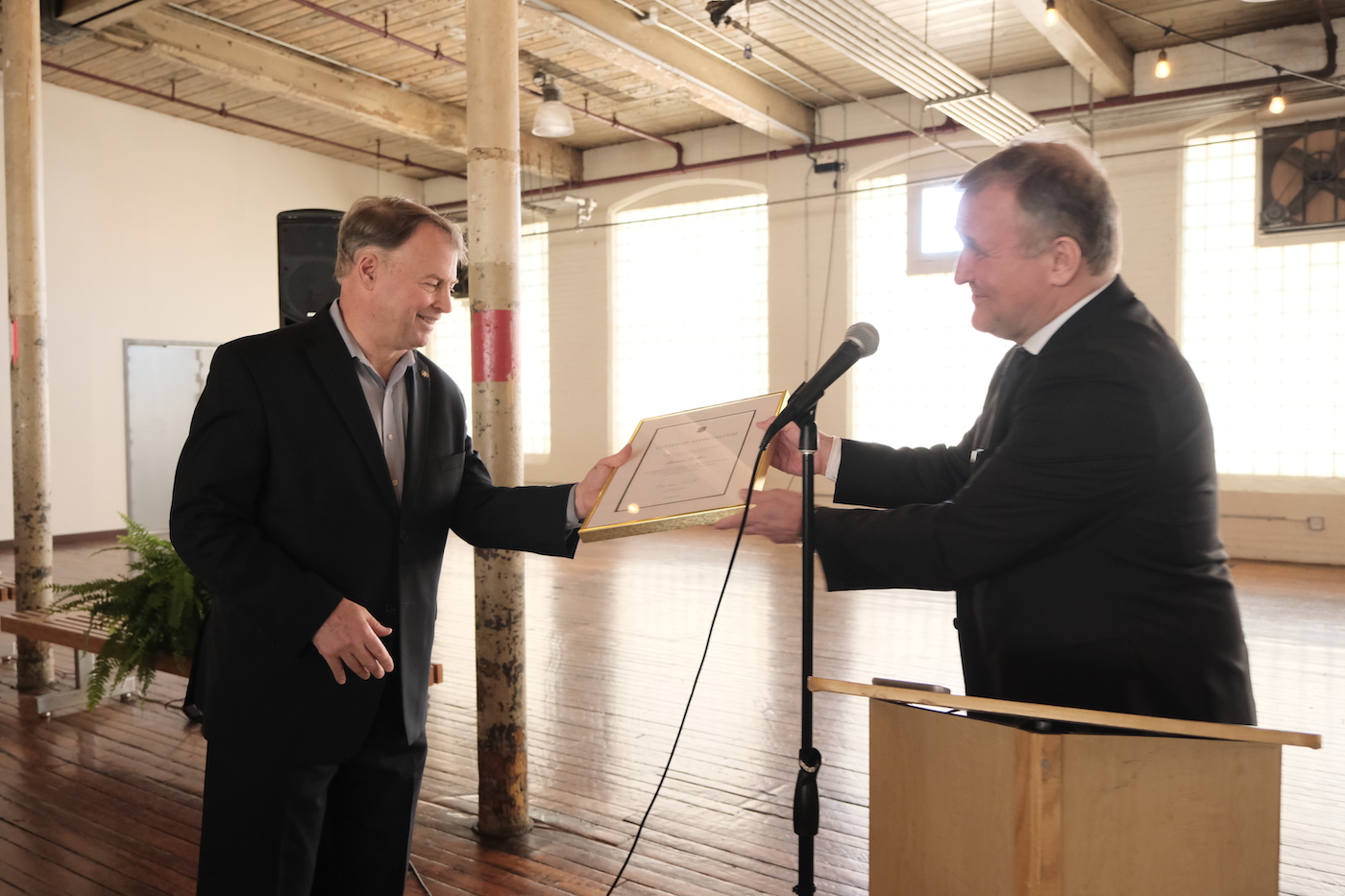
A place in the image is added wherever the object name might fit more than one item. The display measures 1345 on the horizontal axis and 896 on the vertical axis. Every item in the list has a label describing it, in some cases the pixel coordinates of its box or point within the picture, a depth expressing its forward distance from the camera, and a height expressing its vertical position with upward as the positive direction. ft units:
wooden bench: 13.19 -3.25
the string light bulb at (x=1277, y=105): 23.91 +7.77
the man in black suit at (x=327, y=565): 5.64 -0.94
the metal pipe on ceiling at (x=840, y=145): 27.53 +9.63
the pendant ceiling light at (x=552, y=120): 24.85 +7.79
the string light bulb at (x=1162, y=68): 23.25 +8.59
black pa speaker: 14.30 +2.40
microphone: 5.24 +0.16
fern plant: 12.44 -2.67
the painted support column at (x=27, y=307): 15.33 +1.79
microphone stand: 5.13 -2.04
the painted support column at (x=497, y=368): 10.31 +0.51
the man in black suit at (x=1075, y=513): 4.93 -0.55
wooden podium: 3.92 -1.71
